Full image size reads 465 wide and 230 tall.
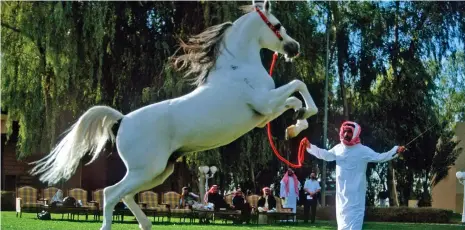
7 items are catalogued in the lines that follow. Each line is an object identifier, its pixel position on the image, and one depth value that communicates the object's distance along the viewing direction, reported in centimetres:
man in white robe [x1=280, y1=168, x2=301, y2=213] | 2069
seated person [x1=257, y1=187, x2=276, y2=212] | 2051
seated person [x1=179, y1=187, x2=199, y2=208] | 2092
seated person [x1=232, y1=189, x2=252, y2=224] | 1931
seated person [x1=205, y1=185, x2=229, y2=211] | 1978
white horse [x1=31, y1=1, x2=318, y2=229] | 741
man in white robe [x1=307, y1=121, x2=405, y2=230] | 895
